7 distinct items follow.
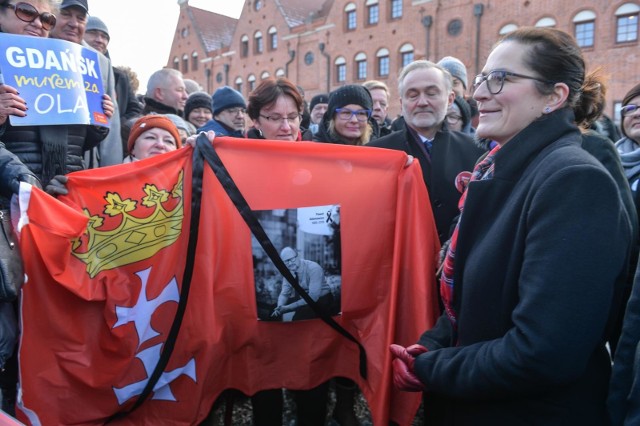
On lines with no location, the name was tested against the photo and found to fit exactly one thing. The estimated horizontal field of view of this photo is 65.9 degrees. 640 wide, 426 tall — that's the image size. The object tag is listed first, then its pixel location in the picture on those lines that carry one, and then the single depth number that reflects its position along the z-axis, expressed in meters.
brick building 20.83
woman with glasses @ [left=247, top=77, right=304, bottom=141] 3.36
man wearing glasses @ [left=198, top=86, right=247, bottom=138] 4.50
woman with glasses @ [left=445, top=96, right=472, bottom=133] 4.52
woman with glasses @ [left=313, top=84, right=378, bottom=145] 3.86
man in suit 3.19
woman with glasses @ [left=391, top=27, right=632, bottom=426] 1.46
